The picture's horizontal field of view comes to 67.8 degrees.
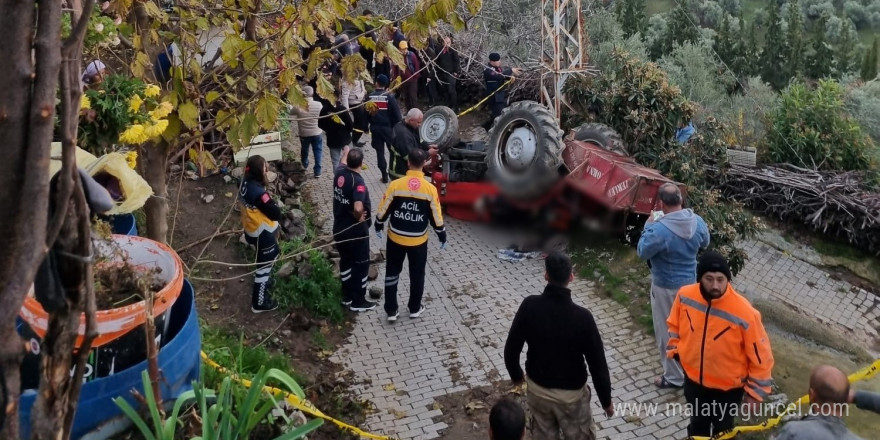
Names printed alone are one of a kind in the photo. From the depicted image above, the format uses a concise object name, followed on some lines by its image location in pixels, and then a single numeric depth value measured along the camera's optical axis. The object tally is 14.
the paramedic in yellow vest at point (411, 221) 5.80
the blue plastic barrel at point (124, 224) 4.82
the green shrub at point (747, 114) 10.13
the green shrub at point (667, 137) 6.46
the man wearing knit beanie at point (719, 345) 3.72
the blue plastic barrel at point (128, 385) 3.06
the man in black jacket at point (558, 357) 3.60
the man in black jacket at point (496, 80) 11.30
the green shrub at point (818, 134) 9.39
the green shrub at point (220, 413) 3.02
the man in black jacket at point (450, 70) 12.41
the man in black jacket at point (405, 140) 7.19
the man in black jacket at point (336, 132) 8.65
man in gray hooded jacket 4.66
